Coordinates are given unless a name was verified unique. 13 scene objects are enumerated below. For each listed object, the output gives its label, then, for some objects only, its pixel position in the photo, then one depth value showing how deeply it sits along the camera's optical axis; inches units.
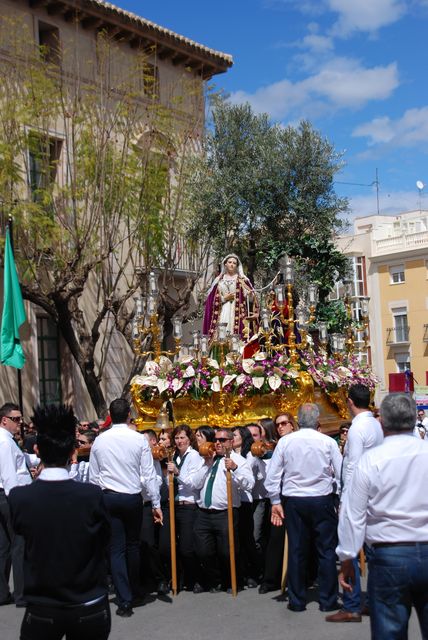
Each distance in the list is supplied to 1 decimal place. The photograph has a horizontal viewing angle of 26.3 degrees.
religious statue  552.1
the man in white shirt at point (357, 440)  279.3
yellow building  1777.8
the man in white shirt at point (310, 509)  295.4
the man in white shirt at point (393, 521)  173.5
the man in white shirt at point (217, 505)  331.9
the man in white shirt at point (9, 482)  310.8
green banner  552.6
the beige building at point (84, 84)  786.2
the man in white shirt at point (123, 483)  304.2
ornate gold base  487.5
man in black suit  164.6
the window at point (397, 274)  1820.9
